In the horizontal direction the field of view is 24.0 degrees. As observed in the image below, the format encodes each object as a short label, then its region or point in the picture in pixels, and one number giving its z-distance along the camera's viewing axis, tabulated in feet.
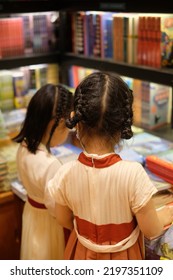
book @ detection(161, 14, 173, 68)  7.77
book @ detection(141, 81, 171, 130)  8.80
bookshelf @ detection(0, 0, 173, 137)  7.88
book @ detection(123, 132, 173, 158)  7.73
